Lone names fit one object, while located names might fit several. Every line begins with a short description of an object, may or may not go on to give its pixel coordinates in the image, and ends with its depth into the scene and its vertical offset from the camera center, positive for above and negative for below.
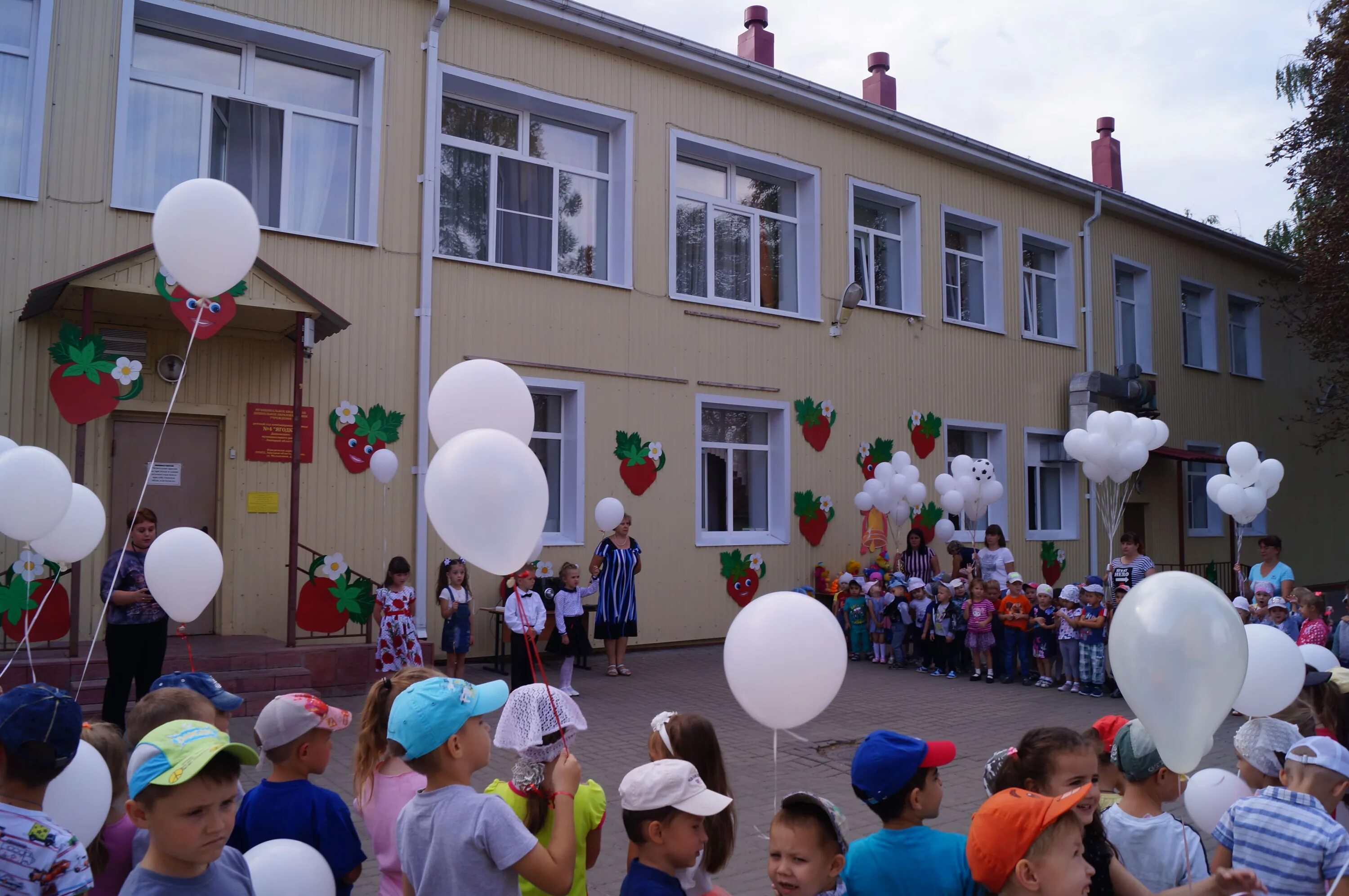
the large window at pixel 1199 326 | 20.52 +4.47
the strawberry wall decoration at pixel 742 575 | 12.86 -0.56
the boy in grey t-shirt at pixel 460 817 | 2.36 -0.71
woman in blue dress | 10.66 -0.68
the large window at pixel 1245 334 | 21.69 +4.54
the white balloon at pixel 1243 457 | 10.95 +0.89
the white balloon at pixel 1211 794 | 3.36 -0.91
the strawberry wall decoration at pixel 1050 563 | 16.53 -0.49
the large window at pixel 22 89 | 8.75 +4.04
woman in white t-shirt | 11.78 -0.31
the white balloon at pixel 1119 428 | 11.50 +1.27
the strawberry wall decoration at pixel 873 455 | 14.48 +1.20
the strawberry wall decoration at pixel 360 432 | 10.05 +1.05
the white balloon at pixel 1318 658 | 4.43 -0.57
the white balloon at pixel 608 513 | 10.39 +0.21
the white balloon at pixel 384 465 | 9.64 +0.67
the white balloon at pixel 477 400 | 3.98 +0.55
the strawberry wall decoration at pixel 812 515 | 13.62 +0.26
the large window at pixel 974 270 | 16.42 +4.55
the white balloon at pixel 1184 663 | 2.68 -0.36
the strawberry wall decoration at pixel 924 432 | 15.23 +1.62
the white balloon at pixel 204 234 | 5.08 +1.58
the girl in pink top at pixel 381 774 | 3.05 -0.79
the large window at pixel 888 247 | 15.16 +4.58
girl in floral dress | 8.97 -0.89
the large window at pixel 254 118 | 9.46 +4.29
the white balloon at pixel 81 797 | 2.30 -0.65
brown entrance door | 9.16 +0.54
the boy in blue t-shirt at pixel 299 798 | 2.79 -0.79
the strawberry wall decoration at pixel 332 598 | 9.56 -0.67
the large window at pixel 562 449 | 11.63 +1.02
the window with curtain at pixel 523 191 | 11.36 +4.21
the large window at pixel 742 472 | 13.18 +0.86
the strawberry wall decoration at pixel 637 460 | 11.99 +0.91
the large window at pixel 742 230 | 13.26 +4.35
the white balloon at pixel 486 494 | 3.19 +0.13
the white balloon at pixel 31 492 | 4.84 +0.19
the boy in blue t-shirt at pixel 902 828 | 2.44 -0.78
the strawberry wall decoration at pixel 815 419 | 13.84 +1.65
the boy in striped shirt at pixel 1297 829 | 2.65 -0.83
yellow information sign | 9.62 +0.29
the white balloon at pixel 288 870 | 2.50 -0.89
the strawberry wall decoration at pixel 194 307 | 8.17 +1.91
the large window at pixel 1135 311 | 19.00 +4.44
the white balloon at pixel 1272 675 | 3.62 -0.52
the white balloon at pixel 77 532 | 5.62 -0.01
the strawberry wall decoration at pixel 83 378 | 8.44 +1.35
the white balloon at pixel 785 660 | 3.14 -0.42
